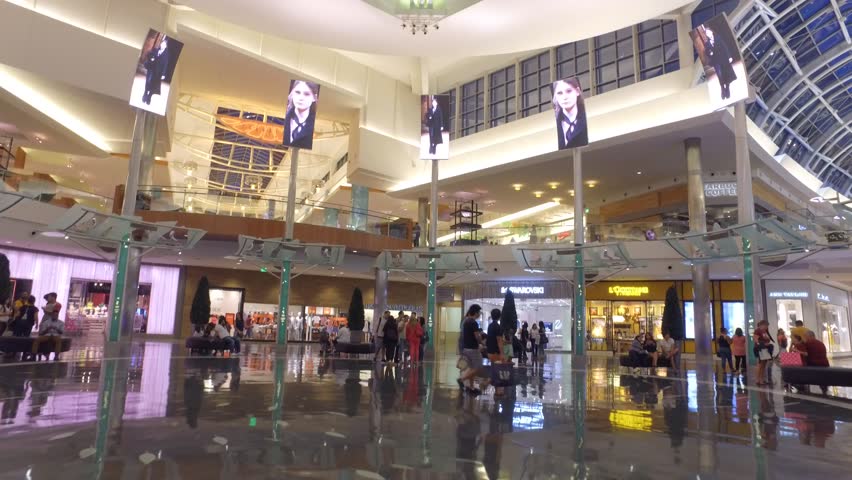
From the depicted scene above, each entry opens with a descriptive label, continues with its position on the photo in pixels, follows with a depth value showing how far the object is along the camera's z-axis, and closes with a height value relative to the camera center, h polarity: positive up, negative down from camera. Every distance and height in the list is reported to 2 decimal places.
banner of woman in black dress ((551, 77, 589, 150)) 19.14 +7.54
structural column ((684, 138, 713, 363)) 20.11 +2.29
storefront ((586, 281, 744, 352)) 26.17 +0.98
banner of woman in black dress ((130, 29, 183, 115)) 16.59 +7.40
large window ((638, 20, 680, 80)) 22.98 +12.09
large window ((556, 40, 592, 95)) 26.41 +13.09
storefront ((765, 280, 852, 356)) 25.50 +1.41
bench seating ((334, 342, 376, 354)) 17.89 -0.91
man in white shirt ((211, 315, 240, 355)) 16.62 -0.60
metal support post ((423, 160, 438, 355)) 19.89 +1.24
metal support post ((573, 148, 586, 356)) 18.65 +0.83
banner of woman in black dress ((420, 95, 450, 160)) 21.30 +7.63
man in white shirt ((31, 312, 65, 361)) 12.40 -0.47
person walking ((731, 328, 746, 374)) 16.14 -0.37
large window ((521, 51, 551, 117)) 28.14 +12.59
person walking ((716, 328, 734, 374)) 17.97 -0.54
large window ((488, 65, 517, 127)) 29.65 +12.54
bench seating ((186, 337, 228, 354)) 16.33 -0.85
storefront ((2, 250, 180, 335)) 24.27 +1.18
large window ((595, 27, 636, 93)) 24.67 +12.31
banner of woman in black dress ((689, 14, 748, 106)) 15.41 +7.73
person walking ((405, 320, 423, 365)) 15.88 -0.44
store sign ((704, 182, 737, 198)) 23.67 +6.20
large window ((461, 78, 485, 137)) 31.05 +12.44
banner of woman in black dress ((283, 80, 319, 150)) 20.56 +7.61
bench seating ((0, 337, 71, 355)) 11.89 -0.76
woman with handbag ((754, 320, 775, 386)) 12.18 -0.39
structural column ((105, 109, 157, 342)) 16.06 +1.36
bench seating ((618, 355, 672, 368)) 16.06 -0.97
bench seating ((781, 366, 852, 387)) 10.01 -0.78
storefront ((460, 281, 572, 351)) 27.12 +1.14
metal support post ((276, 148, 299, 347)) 19.88 +1.38
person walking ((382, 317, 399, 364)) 15.71 -0.40
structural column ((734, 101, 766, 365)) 14.13 +3.28
